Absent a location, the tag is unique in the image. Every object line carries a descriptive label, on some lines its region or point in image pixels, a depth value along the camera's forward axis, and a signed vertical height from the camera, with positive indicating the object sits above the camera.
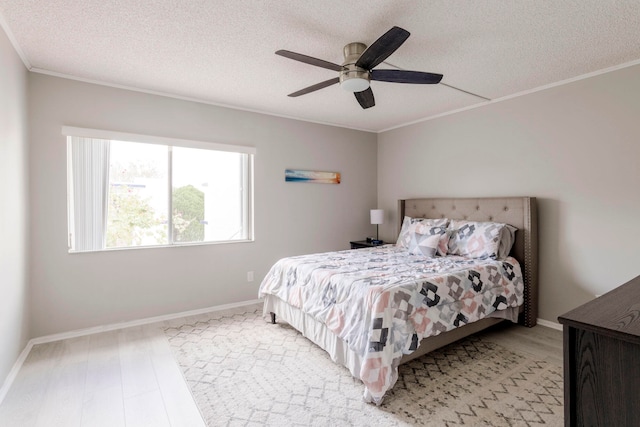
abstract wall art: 4.14 +0.46
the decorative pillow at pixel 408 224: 3.69 -0.19
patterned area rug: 1.80 -1.20
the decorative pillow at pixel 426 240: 3.30 -0.35
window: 2.97 +0.21
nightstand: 4.45 -0.51
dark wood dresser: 0.88 -0.48
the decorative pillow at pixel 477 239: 3.07 -0.31
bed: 1.98 -0.65
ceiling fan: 1.86 +0.93
